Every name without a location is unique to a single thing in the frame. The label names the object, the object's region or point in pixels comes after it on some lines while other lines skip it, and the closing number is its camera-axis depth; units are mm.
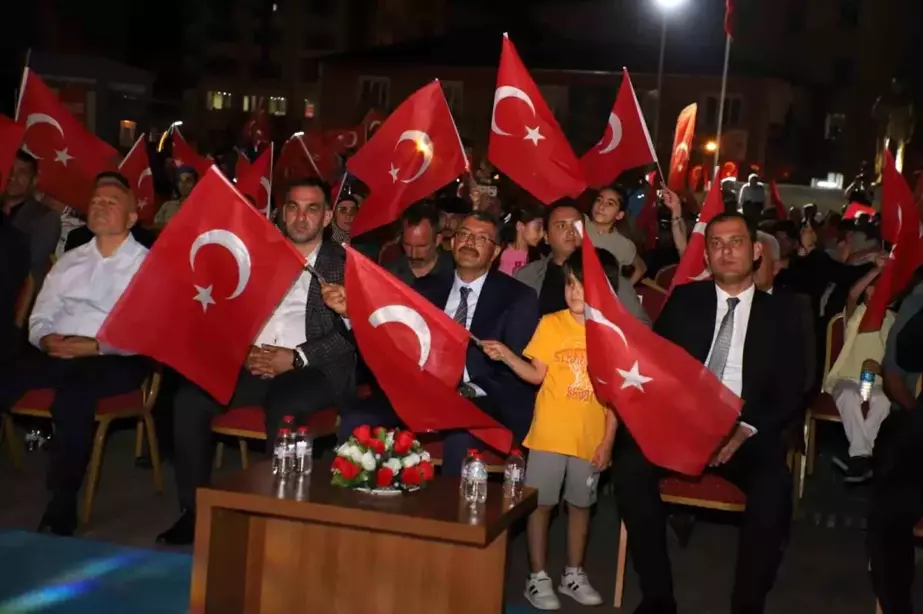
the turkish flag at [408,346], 4859
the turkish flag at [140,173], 8984
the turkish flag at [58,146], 7883
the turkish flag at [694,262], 6340
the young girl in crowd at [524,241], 7727
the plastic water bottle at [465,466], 4500
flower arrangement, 4398
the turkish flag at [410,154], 7633
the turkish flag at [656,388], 4457
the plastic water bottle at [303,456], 4668
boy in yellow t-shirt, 5164
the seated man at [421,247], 6355
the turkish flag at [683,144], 9406
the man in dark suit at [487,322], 5531
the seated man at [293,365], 5707
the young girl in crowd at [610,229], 7562
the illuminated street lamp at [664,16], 18328
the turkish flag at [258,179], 8789
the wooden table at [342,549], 4172
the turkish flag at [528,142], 7539
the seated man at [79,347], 5625
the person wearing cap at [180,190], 10688
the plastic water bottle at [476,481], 4438
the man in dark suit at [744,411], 4715
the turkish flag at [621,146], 7969
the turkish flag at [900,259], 5844
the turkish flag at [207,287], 4934
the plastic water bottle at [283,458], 4625
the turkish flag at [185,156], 10875
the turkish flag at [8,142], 6734
